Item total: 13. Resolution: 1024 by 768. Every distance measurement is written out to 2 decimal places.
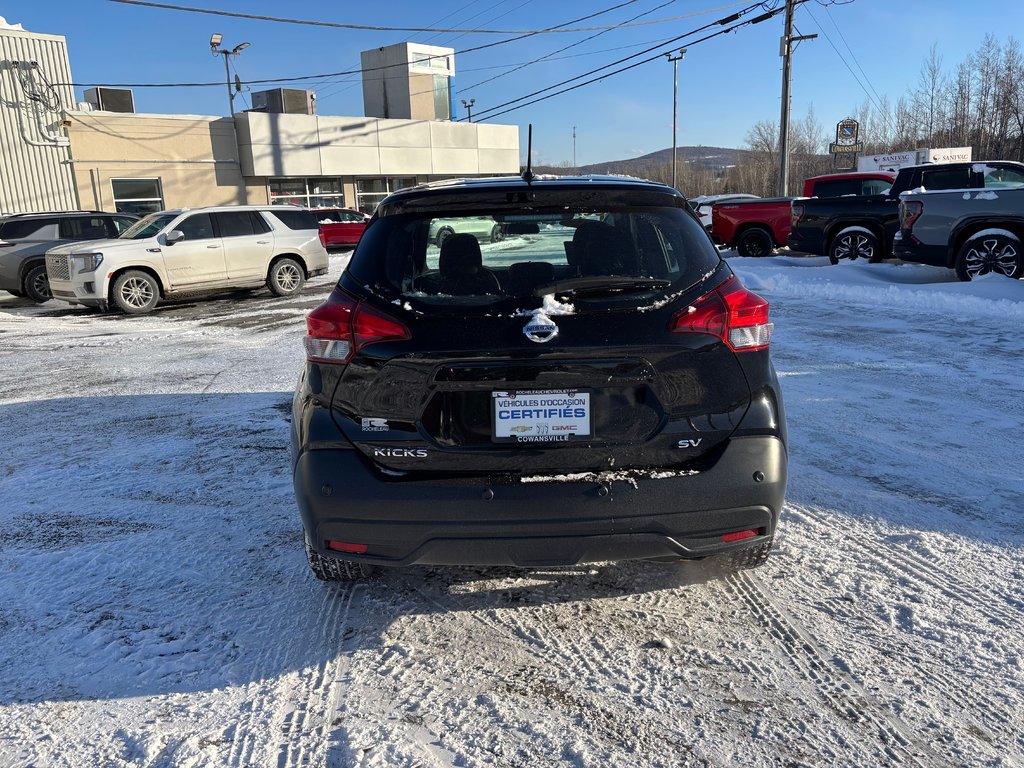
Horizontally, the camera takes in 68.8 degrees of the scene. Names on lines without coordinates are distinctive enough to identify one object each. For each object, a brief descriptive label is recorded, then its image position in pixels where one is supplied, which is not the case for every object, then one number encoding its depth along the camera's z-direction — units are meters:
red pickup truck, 17.38
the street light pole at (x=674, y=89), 58.88
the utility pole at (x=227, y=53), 33.50
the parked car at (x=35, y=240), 14.88
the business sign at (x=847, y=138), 56.16
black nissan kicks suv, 2.66
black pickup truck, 14.26
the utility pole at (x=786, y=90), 24.78
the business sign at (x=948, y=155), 35.41
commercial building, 23.92
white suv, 12.84
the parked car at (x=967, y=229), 11.03
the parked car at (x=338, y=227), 24.44
